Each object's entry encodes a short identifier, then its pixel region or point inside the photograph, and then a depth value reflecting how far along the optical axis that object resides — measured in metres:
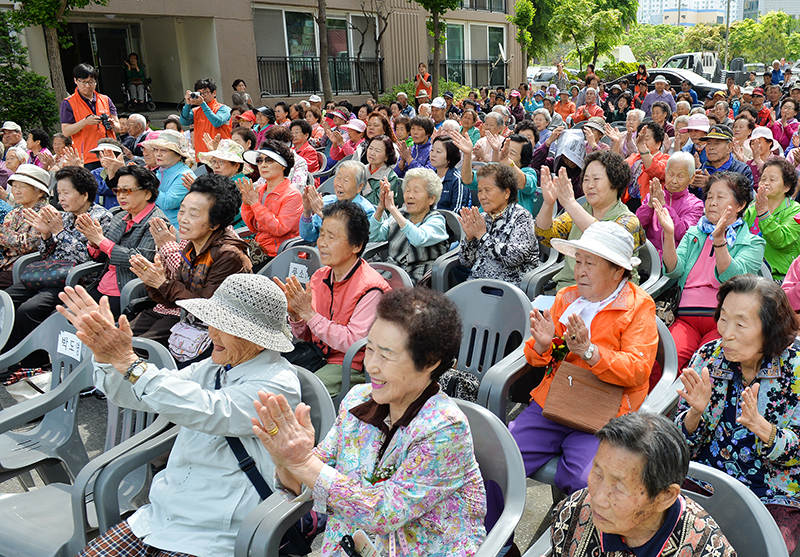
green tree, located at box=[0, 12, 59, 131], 11.73
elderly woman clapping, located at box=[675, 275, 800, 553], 2.06
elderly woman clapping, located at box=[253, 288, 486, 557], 1.71
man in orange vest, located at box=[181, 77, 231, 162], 8.27
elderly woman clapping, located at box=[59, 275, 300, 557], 2.04
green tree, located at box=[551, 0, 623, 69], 27.09
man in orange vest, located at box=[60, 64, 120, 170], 7.60
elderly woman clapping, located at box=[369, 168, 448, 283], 4.28
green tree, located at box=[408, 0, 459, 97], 18.05
